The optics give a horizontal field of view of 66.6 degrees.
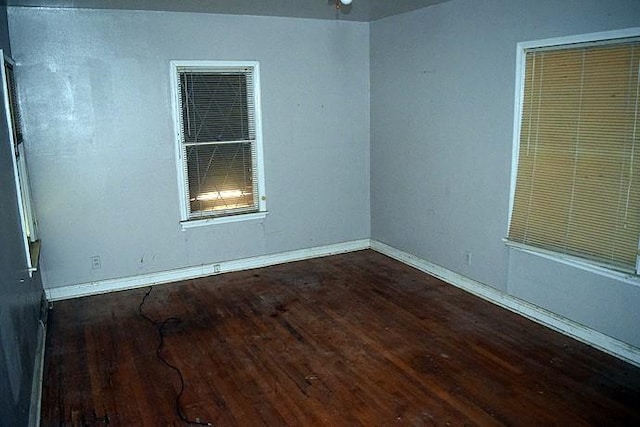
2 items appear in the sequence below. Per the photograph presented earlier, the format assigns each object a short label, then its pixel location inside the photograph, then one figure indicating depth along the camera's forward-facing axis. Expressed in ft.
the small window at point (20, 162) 10.03
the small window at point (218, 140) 15.21
